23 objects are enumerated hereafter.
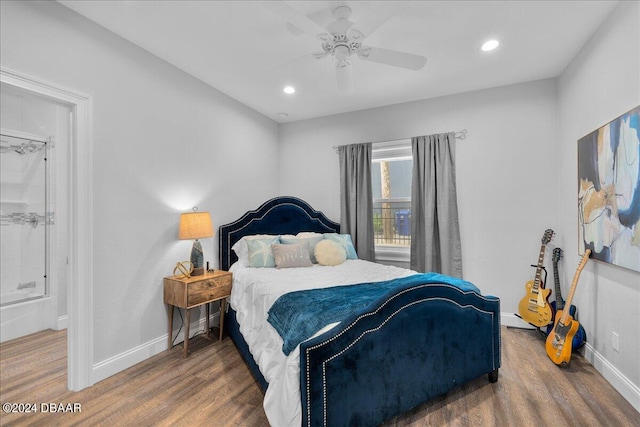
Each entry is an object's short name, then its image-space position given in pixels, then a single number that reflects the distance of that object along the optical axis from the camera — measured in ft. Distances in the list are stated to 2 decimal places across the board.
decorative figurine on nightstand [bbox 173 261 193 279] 9.26
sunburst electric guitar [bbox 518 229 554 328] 9.52
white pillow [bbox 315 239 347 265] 10.96
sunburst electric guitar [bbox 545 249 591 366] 7.98
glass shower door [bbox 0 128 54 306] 10.49
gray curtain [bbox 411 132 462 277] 11.60
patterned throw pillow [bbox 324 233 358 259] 11.89
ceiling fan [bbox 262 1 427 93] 5.65
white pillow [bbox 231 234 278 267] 11.27
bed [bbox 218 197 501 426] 5.01
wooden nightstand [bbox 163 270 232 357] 8.55
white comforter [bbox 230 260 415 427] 5.06
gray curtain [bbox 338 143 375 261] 13.07
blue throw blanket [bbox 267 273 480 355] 5.64
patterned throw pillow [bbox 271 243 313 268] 10.47
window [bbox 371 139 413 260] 13.10
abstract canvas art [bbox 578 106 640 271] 6.37
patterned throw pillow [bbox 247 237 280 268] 10.50
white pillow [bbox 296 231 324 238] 12.20
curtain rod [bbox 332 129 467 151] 11.72
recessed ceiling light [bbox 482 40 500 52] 8.27
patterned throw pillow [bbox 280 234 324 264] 11.42
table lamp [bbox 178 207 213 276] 9.18
